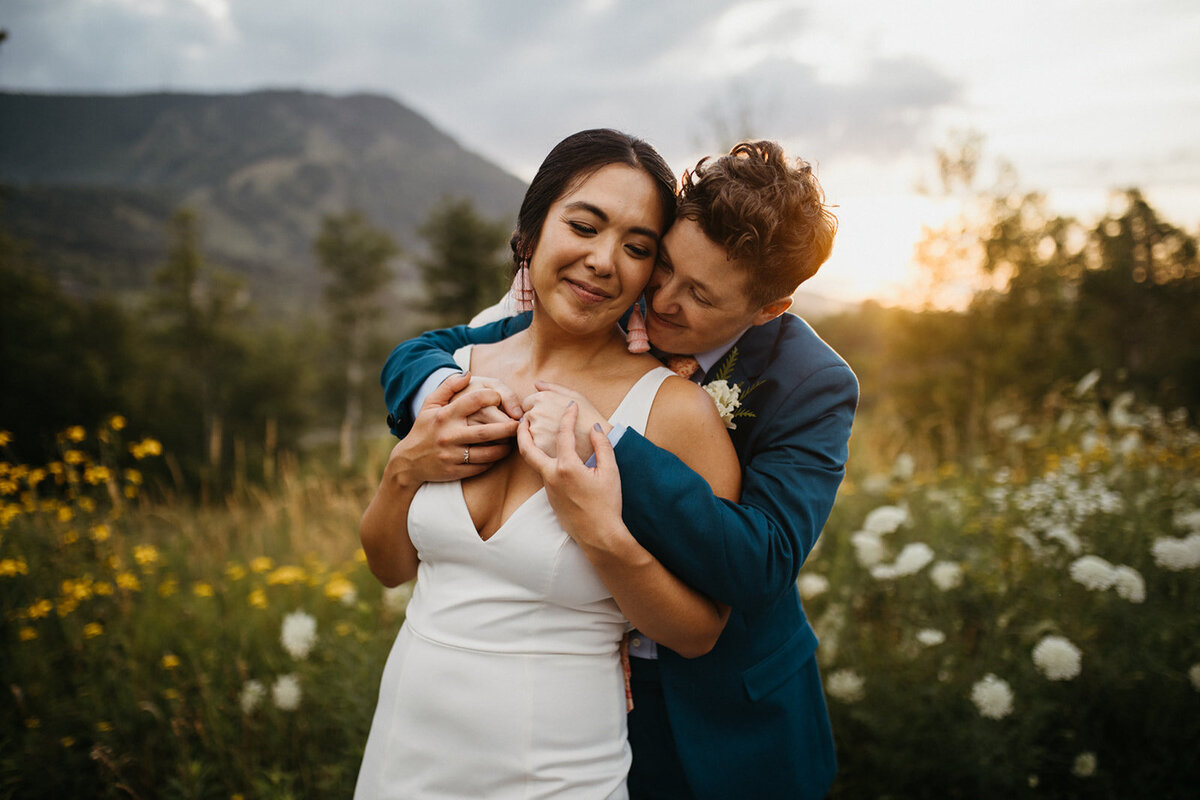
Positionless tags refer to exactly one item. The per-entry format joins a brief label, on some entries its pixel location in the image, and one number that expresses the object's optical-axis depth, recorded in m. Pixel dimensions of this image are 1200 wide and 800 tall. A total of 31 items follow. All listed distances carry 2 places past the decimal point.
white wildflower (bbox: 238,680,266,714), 2.74
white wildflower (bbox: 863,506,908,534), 3.00
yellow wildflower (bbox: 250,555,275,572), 3.64
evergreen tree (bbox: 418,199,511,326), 36.69
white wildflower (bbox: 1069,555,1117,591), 2.50
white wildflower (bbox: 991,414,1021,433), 5.27
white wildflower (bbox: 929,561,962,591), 2.94
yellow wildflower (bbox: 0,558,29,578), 3.20
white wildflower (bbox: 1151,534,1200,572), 2.51
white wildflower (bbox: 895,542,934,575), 2.82
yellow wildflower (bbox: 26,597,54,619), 3.13
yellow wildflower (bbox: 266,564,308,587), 3.43
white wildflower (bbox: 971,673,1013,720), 2.37
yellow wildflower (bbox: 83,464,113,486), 3.72
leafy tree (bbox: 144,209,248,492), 32.97
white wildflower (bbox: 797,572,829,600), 3.14
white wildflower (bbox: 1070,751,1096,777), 2.43
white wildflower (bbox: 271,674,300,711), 2.64
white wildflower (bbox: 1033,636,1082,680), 2.35
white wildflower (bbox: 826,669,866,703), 2.73
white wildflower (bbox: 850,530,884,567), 3.04
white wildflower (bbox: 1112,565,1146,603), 2.42
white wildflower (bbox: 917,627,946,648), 2.60
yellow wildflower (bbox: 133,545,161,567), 3.38
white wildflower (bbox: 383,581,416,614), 3.27
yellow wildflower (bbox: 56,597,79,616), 3.21
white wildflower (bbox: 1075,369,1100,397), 4.18
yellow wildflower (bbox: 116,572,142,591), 3.40
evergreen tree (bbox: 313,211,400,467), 42.16
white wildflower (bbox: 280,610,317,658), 2.74
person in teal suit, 1.37
